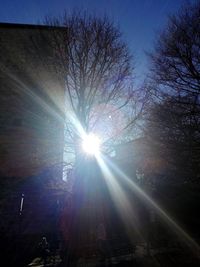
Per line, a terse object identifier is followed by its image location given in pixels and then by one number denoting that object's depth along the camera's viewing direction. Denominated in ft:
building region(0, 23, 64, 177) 28.30
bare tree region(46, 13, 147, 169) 26.02
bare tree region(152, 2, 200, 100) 29.45
